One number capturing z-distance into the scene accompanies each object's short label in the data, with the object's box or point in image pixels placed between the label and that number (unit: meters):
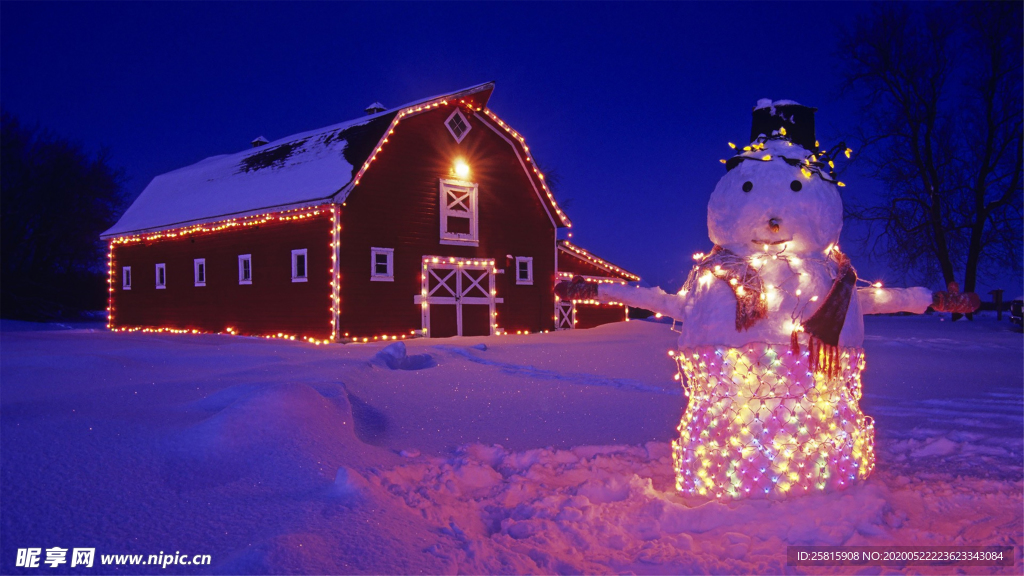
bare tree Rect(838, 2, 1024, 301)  21.08
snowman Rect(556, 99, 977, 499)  3.93
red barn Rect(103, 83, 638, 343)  14.62
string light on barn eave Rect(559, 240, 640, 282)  18.78
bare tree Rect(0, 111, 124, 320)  27.66
